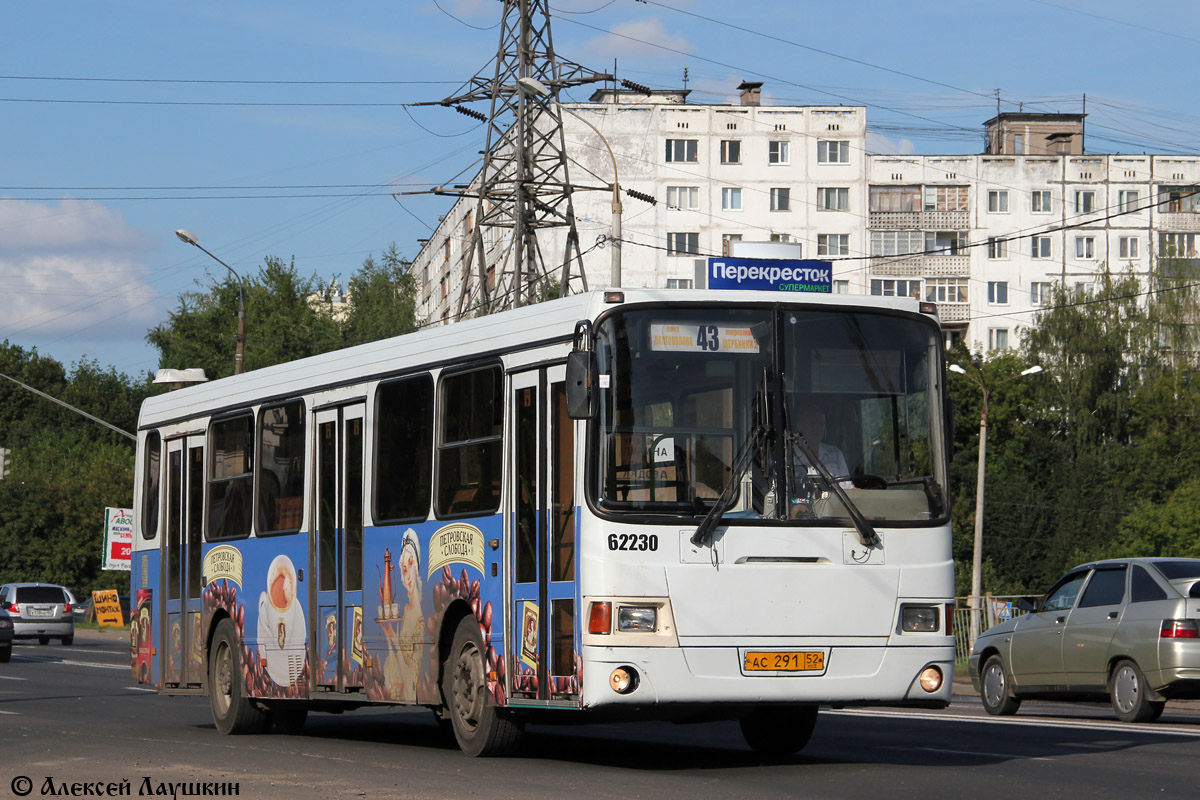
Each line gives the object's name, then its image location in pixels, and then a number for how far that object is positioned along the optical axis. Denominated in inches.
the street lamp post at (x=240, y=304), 1478.8
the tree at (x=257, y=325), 3563.0
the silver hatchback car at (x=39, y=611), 1881.2
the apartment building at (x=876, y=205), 3563.0
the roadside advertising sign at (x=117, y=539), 1886.9
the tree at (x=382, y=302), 3499.0
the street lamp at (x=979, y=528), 1727.4
